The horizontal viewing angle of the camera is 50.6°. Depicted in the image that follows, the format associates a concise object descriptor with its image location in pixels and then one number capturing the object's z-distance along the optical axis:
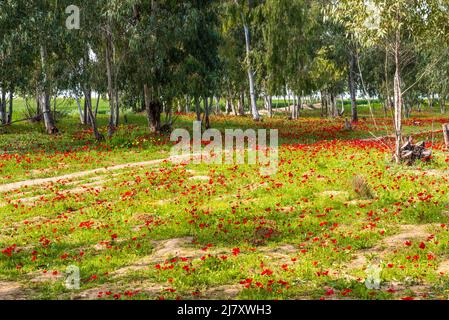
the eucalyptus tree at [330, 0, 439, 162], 19.17
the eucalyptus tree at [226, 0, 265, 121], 45.69
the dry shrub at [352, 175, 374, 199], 14.19
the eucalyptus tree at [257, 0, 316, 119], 44.19
